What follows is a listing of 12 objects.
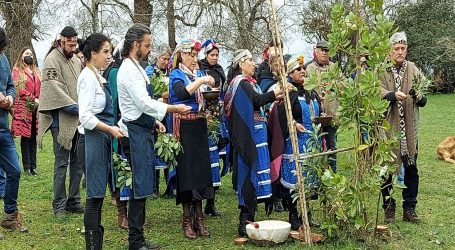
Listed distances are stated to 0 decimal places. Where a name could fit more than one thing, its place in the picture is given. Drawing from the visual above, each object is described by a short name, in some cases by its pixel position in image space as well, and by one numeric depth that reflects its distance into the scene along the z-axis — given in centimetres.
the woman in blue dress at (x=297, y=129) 604
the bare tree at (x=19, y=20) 2038
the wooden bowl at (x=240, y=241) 573
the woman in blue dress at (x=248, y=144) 584
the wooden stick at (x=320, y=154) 544
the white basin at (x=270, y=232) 557
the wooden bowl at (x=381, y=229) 567
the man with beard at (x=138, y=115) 508
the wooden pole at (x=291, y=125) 534
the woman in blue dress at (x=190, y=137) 587
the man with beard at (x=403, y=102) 613
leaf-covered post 515
